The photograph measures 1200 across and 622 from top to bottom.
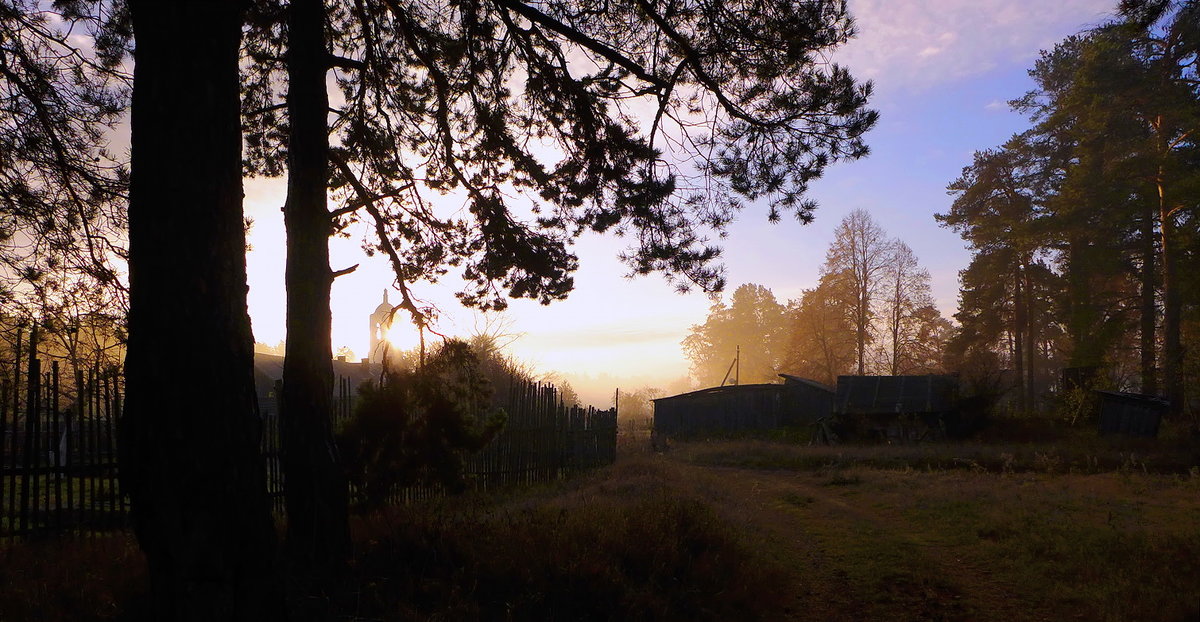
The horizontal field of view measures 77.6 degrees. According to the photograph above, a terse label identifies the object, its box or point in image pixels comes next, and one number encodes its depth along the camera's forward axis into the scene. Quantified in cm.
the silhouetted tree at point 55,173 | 780
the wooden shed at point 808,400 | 3638
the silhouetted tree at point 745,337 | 8144
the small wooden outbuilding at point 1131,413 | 2305
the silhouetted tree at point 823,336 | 4953
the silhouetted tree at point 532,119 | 736
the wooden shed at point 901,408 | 2822
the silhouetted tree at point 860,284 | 4609
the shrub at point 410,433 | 727
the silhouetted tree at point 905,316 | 4591
